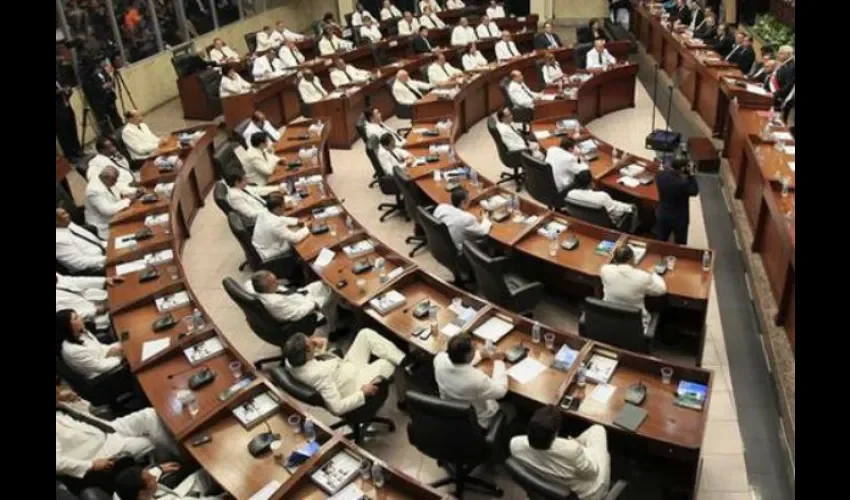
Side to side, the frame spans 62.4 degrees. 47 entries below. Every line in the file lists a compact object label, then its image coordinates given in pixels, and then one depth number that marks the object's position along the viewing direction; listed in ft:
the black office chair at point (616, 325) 17.81
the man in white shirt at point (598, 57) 41.96
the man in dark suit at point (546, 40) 48.83
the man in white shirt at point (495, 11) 58.75
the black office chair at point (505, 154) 30.73
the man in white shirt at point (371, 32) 53.06
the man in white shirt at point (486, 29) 52.85
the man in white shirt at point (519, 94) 37.01
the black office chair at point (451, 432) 14.70
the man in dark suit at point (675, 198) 22.85
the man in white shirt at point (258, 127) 32.48
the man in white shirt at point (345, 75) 42.24
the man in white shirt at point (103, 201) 26.58
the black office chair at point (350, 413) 16.72
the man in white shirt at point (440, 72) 42.50
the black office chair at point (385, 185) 29.45
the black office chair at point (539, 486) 13.05
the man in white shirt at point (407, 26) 55.62
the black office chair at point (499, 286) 20.51
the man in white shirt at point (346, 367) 16.62
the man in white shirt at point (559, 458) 13.24
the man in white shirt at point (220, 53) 48.42
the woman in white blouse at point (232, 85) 40.68
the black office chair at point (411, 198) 26.16
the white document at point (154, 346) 18.32
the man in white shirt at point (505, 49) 46.89
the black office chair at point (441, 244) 23.04
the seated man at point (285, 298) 19.51
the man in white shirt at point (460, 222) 23.12
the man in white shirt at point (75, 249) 24.02
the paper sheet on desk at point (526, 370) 16.56
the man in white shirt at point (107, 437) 15.80
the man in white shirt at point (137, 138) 33.53
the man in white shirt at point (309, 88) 38.96
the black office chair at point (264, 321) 19.35
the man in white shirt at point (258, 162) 29.58
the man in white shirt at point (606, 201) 24.23
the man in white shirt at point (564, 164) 26.73
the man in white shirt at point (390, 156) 29.30
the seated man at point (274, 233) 23.32
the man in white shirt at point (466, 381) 15.50
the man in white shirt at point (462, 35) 51.39
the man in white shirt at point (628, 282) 18.70
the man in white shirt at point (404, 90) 39.27
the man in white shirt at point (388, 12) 60.03
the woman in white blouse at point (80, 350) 17.75
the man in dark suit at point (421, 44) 49.12
